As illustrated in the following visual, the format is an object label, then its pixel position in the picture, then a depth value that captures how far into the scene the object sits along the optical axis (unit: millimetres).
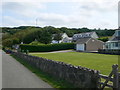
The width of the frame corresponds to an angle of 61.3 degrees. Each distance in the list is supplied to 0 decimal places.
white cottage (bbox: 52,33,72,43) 54844
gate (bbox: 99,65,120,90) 3537
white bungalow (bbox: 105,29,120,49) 26258
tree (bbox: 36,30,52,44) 44080
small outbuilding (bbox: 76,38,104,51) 33413
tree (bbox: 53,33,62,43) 51181
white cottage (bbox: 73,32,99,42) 48757
